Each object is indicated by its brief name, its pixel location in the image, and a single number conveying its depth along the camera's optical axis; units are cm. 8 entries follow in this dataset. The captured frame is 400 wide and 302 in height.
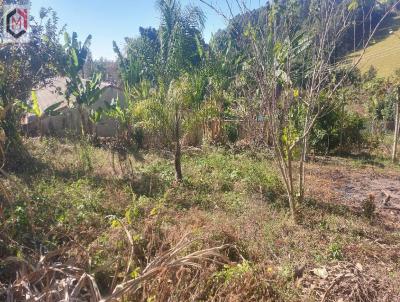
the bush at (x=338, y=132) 970
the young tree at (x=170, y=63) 678
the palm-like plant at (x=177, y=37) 1236
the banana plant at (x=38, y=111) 870
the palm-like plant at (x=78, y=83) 1090
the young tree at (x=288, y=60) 420
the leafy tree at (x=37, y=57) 1152
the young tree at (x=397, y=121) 856
